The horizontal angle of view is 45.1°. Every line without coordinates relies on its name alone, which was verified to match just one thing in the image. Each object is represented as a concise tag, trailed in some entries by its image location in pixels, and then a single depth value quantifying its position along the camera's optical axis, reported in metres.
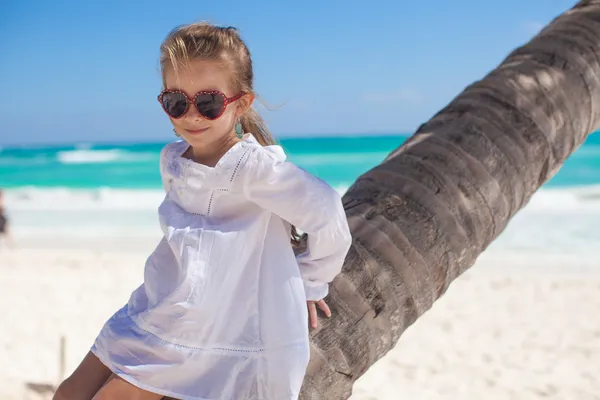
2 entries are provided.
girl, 1.74
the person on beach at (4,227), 11.92
